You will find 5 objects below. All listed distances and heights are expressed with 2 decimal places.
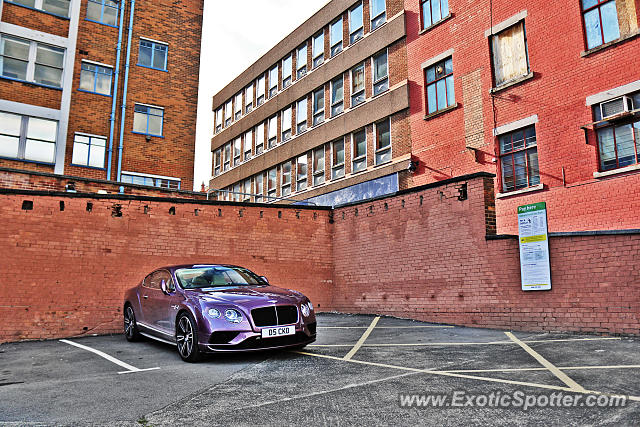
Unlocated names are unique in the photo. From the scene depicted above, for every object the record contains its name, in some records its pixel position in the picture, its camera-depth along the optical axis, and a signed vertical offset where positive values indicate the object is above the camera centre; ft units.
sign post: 29.76 +2.24
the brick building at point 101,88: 58.13 +25.86
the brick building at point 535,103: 40.09 +17.84
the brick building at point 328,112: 63.93 +28.04
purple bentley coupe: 21.91 -1.39
